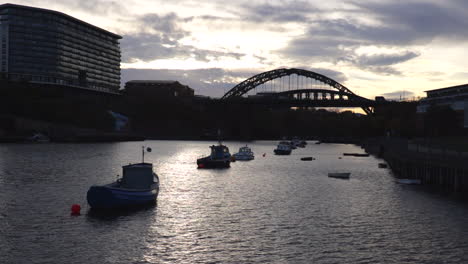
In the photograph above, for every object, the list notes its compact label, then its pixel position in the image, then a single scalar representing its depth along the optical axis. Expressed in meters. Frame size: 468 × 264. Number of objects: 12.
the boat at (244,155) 96.32
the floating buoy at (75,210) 35.66
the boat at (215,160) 76.12
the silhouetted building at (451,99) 120.94
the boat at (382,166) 81.49
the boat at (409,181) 56.28
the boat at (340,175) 64.56
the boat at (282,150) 118.25
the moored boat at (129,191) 36.84
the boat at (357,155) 114.81
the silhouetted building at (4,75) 167.41
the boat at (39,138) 139.75
